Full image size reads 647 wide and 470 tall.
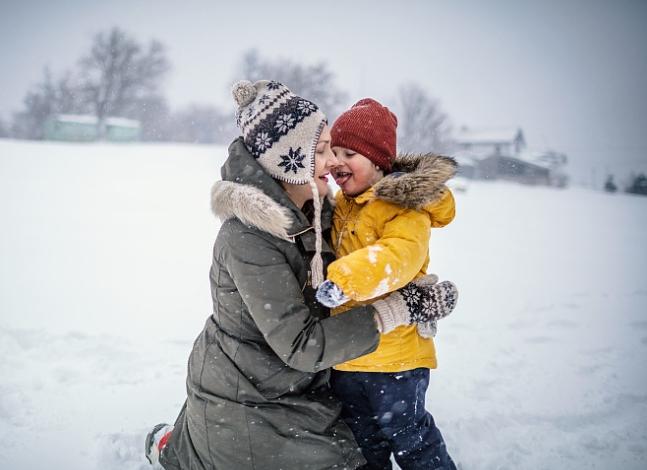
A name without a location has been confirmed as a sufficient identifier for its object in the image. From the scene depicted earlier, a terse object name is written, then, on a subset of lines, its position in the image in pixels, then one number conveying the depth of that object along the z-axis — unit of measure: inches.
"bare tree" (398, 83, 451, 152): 1510.8
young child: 67.7
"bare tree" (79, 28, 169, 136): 1517.0
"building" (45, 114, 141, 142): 1348.4
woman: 66.2
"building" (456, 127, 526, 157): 1840.6
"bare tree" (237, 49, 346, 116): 1364.4
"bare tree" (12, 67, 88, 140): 1553.9
